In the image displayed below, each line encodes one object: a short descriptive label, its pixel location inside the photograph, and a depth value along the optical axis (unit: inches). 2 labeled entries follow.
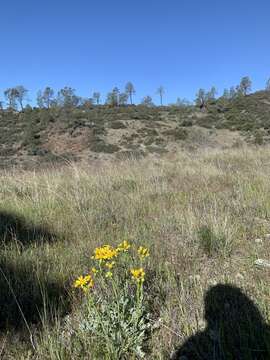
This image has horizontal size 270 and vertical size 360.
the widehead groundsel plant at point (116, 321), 70.4
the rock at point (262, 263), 108.2
